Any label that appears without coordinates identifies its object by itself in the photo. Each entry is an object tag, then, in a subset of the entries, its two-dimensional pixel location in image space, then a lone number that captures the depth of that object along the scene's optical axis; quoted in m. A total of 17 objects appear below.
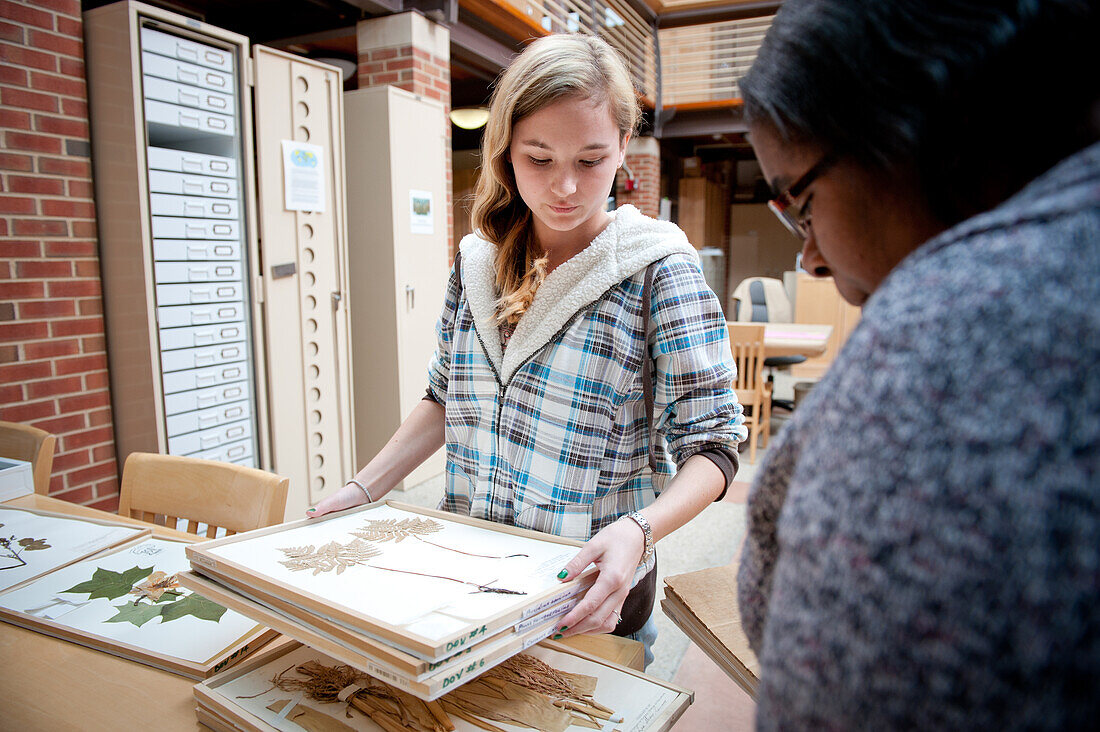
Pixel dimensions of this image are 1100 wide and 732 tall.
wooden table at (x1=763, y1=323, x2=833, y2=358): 5.11
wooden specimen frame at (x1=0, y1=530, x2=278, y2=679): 0.89
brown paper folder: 0.95
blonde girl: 1.07
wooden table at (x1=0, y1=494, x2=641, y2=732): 0.81
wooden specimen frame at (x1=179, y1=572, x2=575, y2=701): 0.63
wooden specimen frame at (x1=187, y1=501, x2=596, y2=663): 0.66
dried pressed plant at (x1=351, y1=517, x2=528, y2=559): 0.98
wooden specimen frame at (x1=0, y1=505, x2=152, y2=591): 1.14
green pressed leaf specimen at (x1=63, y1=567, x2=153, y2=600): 1.09
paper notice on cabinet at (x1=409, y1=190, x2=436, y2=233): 4.07
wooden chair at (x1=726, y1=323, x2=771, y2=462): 4.61
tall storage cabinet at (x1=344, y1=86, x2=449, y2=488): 3.90
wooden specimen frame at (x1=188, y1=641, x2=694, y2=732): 0.75
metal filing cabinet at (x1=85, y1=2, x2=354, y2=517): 2.57
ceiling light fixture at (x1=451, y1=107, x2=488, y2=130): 6.72
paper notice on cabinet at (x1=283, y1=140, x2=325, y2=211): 3.22
